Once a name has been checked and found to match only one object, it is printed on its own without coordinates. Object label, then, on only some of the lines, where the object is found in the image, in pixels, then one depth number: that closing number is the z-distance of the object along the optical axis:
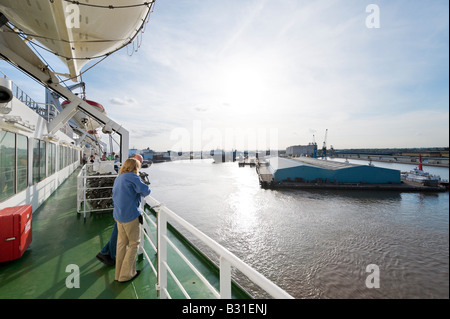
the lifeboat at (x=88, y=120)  11.43
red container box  3.14
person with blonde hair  2.58
